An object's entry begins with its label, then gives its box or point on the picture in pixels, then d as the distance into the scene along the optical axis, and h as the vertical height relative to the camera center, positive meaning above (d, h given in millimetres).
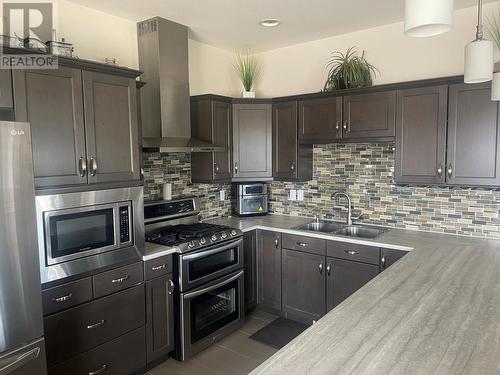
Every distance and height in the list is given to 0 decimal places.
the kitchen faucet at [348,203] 3613 -449
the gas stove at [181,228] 2924 -619
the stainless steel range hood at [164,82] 3061 +644
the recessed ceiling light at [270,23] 3165 +1165
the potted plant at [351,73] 3346 +765
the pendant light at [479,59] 1515 +391
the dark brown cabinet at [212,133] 3558 +245
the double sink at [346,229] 3436 -696
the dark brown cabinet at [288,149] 3701 +82
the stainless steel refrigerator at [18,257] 1663 -440
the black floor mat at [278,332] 3205 -1572
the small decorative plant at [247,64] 4062 +1050
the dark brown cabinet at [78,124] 2082 +227
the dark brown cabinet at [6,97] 1942 +342
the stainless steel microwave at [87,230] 2123 -435
